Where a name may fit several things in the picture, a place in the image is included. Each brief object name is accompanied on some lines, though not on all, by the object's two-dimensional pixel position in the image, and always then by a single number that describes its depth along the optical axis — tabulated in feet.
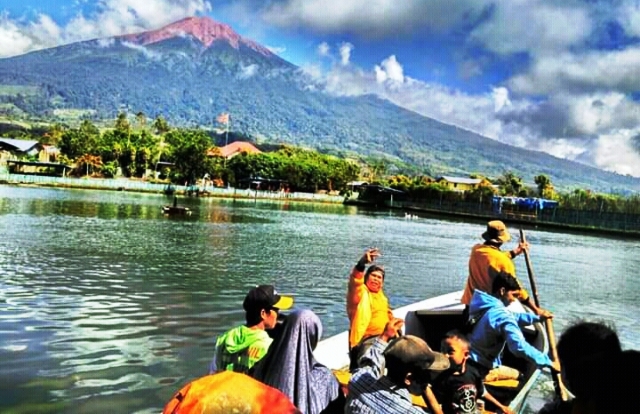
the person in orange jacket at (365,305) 20.31
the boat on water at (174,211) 148.67
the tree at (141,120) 453.58
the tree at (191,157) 312.29
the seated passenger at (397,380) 10.18
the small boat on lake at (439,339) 20.30
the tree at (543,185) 336.08
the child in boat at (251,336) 13.64
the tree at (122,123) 380.60
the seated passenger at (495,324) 18.61
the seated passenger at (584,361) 6.18
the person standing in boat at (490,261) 22.53
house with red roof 535.10
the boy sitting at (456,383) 15.42
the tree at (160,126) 504.80
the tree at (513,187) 368.07
